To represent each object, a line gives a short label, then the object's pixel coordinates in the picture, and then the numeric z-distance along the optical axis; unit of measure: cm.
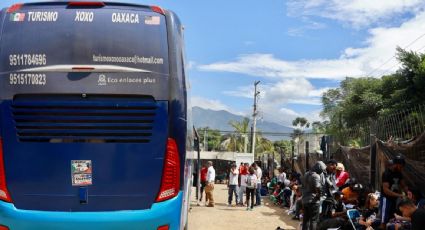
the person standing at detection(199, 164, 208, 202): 1890
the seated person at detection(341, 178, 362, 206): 1029
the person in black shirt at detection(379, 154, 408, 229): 812
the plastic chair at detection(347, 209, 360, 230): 889
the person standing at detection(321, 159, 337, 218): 985
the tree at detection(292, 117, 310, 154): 9181
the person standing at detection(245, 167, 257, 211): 1698
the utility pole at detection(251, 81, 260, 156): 4688
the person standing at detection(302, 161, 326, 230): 913
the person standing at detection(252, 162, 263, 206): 1767
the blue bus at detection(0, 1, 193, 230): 479
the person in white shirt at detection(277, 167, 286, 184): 1967
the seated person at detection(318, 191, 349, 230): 922
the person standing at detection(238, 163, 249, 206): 1835
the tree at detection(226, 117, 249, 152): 5698
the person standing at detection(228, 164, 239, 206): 1852
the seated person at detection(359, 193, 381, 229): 832
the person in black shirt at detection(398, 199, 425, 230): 570
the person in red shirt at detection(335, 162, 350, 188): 1149
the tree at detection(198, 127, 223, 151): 9088
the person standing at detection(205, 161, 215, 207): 1770
